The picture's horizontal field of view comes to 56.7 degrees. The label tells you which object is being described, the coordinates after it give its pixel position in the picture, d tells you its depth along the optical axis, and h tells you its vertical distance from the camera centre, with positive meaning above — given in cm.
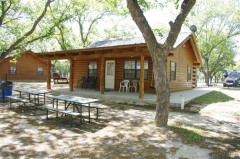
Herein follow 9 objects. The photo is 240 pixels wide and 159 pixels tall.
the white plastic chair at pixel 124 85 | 1394 -50
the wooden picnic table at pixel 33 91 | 912 -66
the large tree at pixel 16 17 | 1527 +488
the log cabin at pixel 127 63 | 1158 +93
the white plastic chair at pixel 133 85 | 1373 -49
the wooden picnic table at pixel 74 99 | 691 -75
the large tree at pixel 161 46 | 602 +89
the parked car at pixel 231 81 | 2651 -33
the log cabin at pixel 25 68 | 3000 +105
